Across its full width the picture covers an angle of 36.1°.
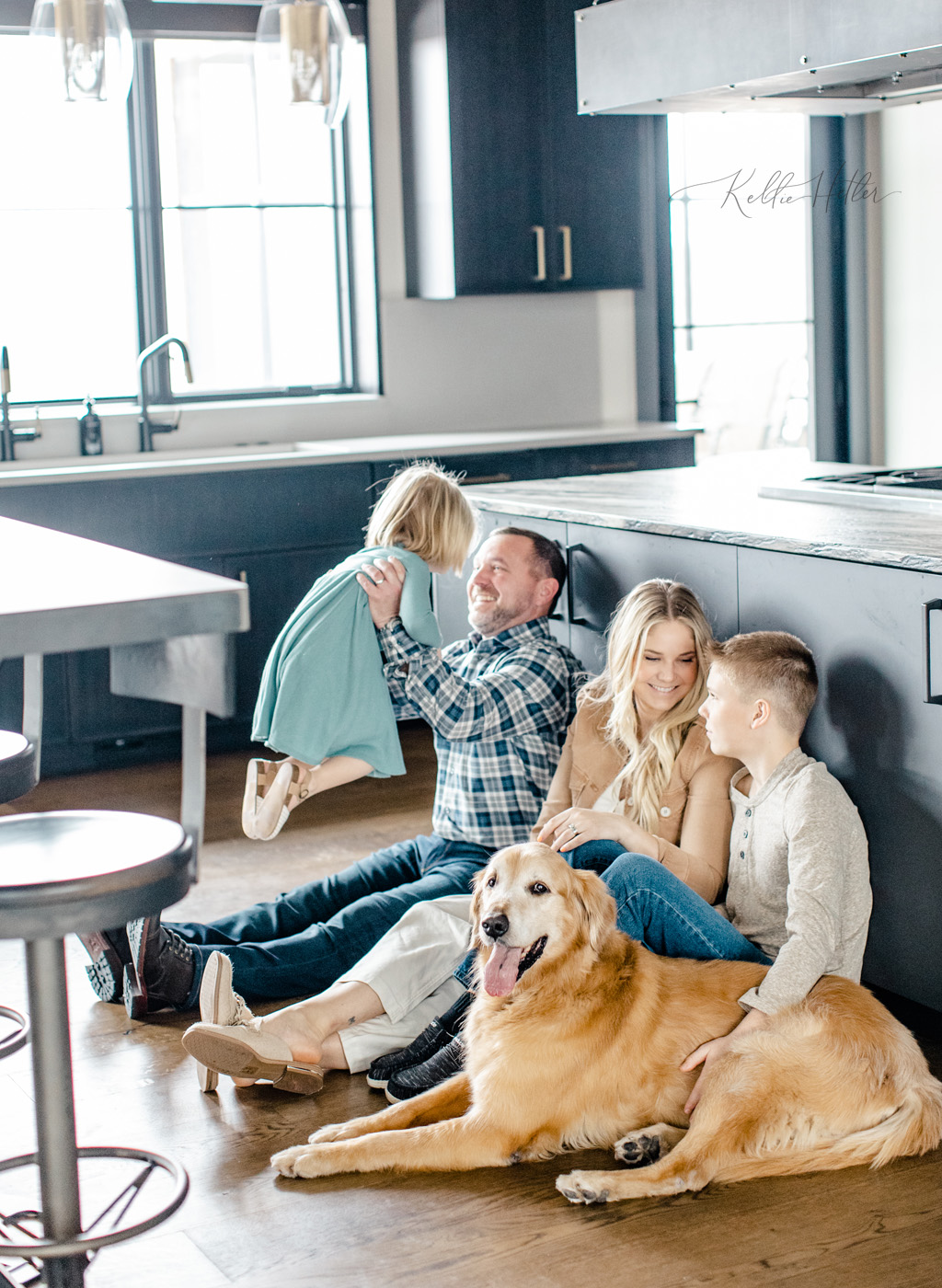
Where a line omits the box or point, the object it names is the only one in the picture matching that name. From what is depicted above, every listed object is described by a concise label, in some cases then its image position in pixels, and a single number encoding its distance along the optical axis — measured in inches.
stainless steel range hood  96.3
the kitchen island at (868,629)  88.2
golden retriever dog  75.8
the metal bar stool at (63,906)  54.0
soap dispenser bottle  178.1
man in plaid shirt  99.3
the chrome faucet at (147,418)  175.9
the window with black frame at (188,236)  181.3
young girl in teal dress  100.3
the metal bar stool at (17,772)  77.0
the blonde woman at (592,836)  88.1
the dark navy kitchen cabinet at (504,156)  184.2
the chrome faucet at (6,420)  171.5
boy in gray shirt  81.7
